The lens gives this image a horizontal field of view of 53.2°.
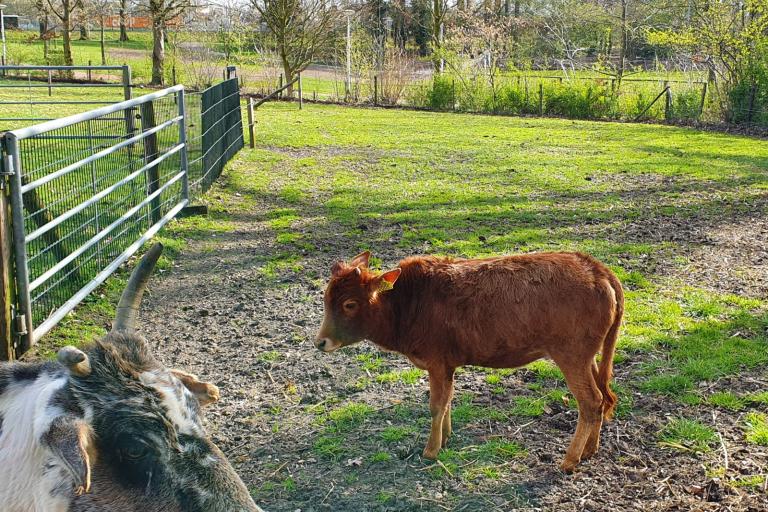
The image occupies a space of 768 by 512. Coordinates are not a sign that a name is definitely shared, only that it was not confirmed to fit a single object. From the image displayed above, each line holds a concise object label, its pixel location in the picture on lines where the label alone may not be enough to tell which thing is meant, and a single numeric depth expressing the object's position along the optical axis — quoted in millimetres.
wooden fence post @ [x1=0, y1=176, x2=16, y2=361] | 5906
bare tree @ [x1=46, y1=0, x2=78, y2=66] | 37719
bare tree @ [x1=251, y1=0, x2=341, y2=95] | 32688
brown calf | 4590
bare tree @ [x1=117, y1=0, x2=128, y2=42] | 39156
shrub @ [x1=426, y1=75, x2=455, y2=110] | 30409
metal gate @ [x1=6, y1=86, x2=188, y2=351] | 6457
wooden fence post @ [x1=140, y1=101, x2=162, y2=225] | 9969
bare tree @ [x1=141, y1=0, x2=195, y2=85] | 32531
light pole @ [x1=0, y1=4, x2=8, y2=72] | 37128
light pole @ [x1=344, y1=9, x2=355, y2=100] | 32666
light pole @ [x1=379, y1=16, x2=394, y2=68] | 32656
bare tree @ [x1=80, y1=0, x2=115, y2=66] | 43125
